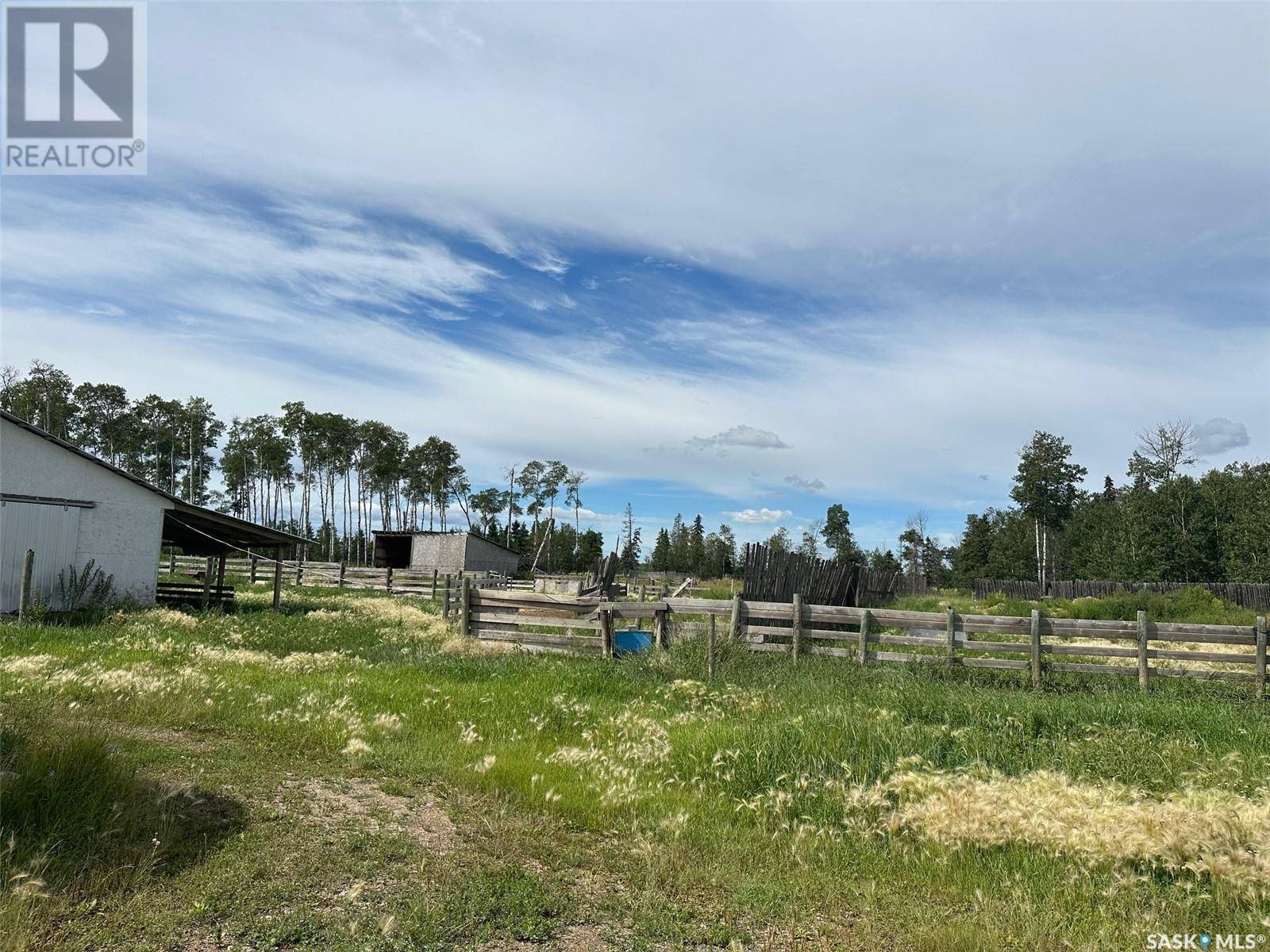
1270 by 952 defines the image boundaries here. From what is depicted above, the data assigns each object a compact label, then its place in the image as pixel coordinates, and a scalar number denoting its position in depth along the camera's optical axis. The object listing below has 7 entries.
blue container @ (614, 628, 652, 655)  15.55
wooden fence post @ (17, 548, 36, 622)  16.17
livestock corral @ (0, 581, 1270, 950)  4.45
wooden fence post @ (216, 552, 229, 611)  22.26
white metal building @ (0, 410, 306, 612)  18.16
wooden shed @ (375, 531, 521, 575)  51.16
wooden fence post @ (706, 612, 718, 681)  12.62
